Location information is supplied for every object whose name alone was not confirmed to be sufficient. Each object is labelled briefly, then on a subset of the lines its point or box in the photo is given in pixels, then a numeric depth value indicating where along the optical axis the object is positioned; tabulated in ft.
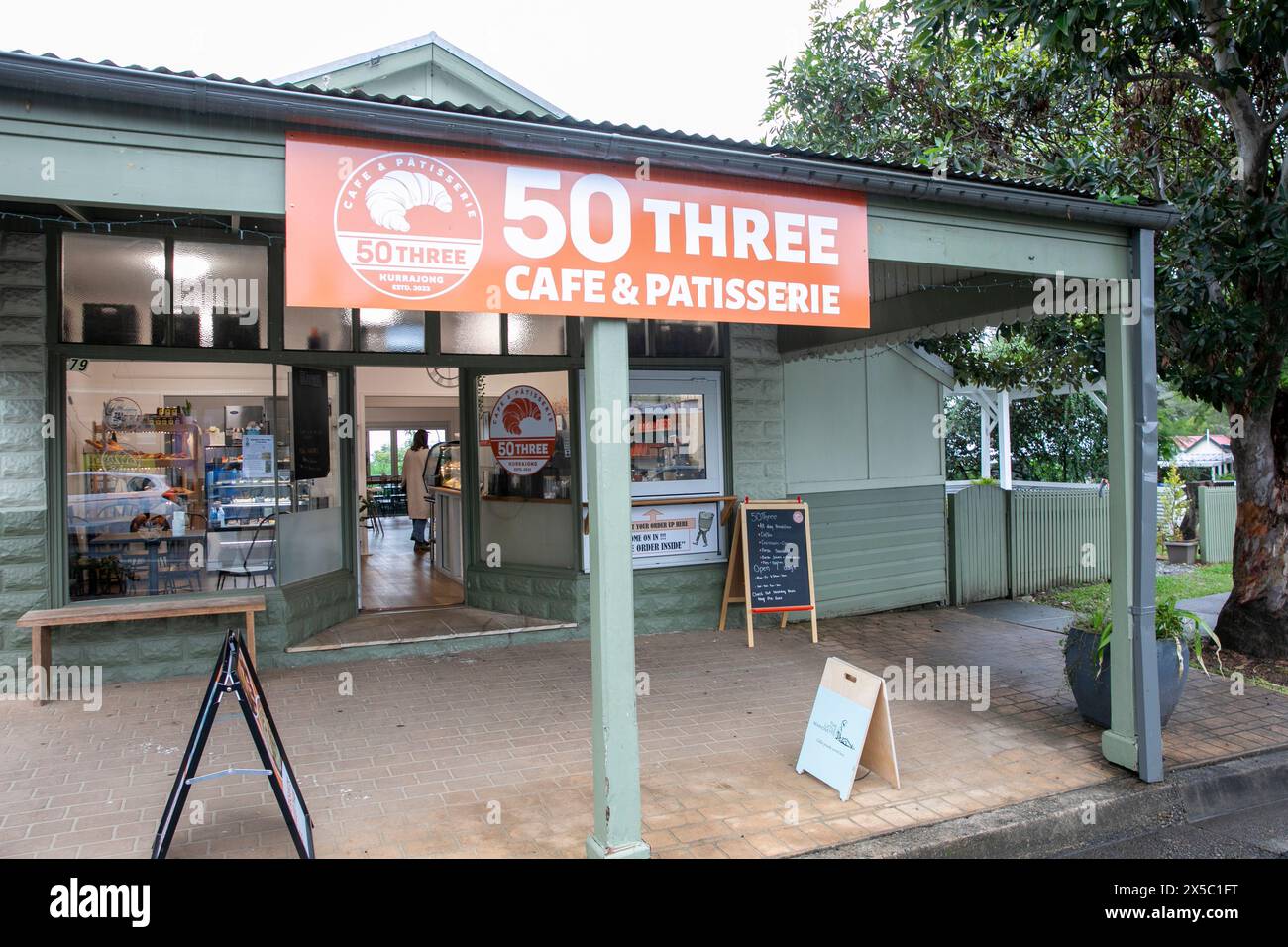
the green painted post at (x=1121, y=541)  16.96
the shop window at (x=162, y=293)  21.80
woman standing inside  40.14
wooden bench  20.27
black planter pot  18.11
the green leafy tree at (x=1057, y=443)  58.65
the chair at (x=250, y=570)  23.47
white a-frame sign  15.44
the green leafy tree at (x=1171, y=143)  21.75
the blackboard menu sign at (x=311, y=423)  24.26
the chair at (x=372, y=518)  53.98
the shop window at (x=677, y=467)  27.48
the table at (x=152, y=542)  22.43
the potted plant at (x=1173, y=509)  50.57
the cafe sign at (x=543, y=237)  11.87
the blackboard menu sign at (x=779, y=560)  27.14
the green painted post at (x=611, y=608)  12.62
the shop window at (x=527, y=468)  26.99
